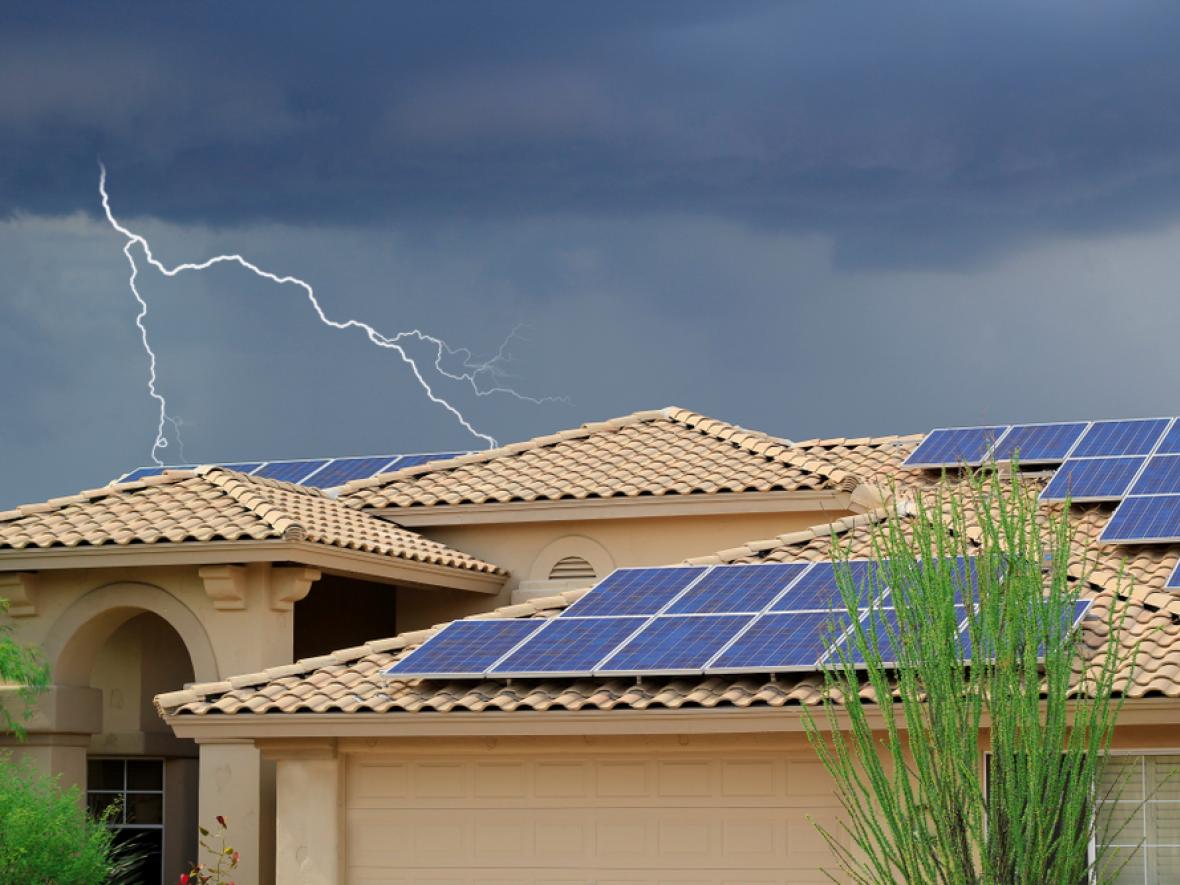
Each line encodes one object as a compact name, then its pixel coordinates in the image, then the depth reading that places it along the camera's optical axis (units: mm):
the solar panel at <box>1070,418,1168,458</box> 23719
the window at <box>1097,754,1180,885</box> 15648
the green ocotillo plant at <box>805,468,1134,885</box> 13367
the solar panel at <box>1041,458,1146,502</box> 22078
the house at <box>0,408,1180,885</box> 16734
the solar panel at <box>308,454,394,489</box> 28016
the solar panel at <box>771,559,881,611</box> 17203
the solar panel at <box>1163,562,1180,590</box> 17703
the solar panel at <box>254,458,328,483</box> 29094
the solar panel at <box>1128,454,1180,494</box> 21438
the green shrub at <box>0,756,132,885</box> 18016
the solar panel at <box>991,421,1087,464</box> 24312
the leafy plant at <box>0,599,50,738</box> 20609
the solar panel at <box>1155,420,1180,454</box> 23266
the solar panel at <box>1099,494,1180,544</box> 19641
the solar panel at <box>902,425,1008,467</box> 24656
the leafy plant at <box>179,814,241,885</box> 19312
